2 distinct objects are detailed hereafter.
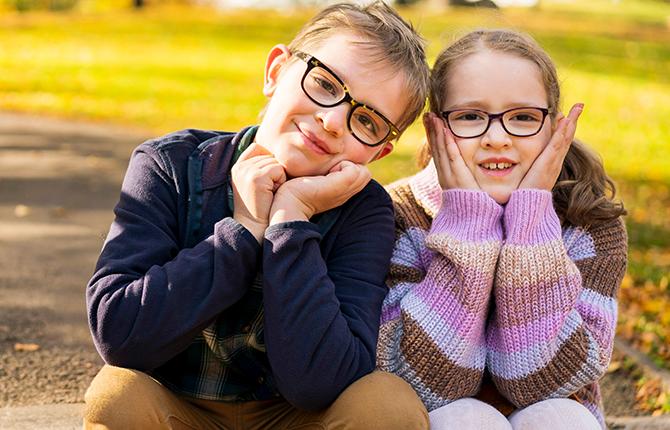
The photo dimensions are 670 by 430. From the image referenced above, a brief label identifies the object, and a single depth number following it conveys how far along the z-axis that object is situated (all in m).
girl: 2.80
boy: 2.46
